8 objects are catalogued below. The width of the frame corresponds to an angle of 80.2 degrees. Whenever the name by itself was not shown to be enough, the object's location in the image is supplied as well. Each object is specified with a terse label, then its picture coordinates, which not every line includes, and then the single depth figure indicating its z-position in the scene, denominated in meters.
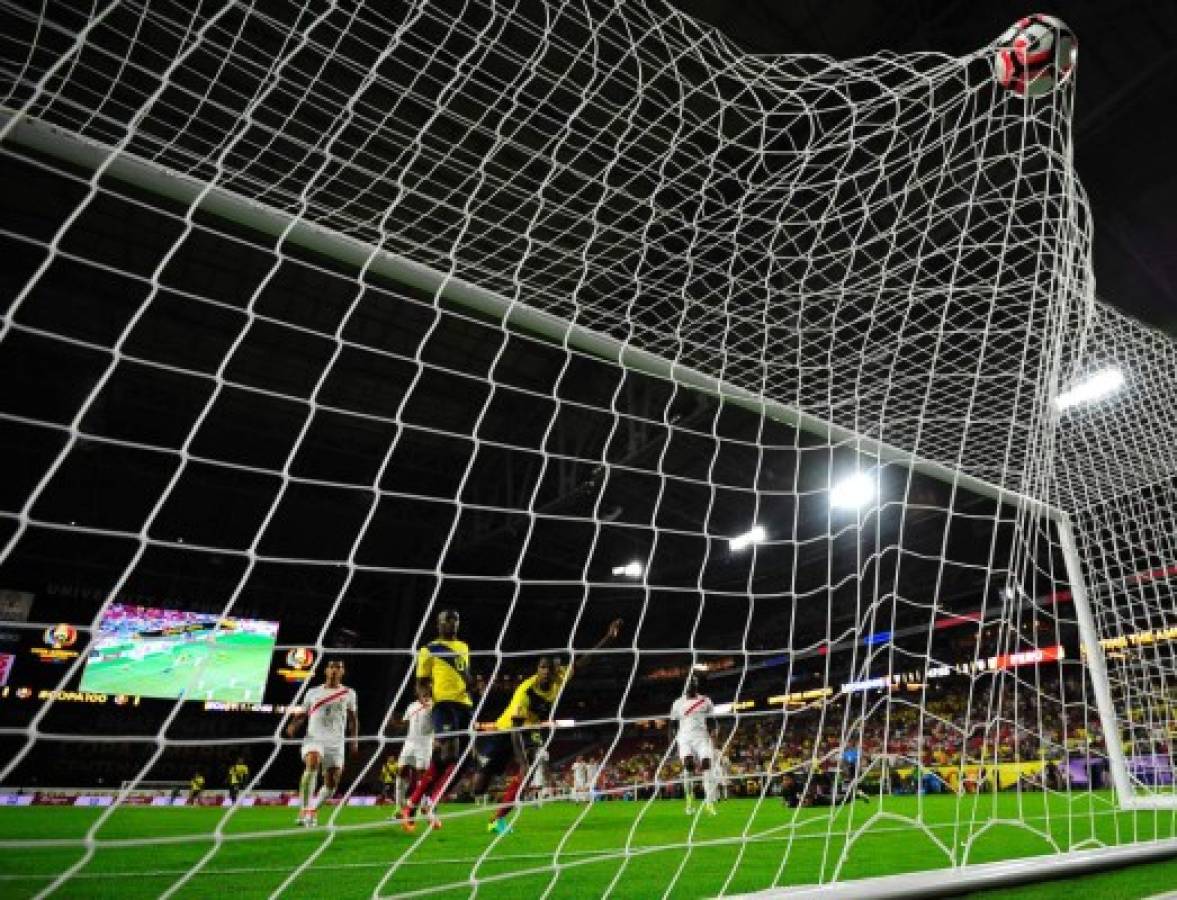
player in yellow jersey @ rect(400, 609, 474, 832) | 3.92
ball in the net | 2.55
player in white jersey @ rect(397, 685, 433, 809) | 4.22
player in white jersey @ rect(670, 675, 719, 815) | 6.04
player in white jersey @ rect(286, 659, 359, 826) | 4.57
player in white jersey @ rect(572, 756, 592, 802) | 11.92
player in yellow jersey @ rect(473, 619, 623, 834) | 4.35
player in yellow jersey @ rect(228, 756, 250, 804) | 12.39
